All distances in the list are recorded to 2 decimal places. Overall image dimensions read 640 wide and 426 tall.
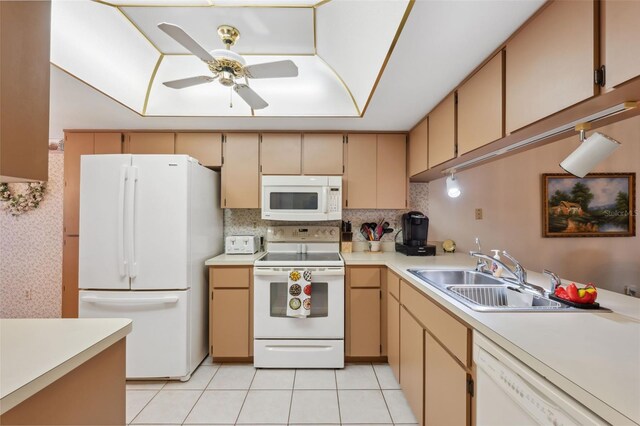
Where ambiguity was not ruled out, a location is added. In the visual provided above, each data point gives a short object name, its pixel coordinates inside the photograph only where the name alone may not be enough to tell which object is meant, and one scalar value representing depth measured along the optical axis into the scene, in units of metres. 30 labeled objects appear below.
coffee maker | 2.44
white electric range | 2.21
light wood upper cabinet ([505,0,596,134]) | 0.91
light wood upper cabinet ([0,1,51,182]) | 0.61
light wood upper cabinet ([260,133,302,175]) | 2.67
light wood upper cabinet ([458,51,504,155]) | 1.33
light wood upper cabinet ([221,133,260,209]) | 2.67
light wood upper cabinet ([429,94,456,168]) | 1.80
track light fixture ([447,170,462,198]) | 2.12
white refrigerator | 2.04
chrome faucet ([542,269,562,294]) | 1.19
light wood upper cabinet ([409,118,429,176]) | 2.24
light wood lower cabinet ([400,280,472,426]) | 1.08
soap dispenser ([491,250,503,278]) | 1.56
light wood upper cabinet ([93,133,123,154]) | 2.64
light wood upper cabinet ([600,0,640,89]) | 0.78
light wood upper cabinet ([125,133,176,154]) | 2.65
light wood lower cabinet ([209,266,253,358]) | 2.29
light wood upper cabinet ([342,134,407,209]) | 2.71
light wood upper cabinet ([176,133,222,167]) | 2.66
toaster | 2.57
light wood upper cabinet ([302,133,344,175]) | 2.68
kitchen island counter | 0.57
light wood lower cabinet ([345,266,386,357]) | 2.28
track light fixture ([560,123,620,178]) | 0.98
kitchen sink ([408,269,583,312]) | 1.06
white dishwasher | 0.62
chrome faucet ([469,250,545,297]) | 1.27
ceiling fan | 1.36
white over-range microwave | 2.47
